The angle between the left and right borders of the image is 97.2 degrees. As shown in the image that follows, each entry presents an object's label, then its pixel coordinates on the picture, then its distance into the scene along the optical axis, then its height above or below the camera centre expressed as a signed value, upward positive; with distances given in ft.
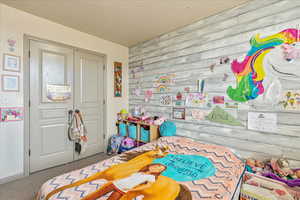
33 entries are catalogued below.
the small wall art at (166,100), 8.47 -0.10
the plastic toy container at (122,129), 10.05 -2.40
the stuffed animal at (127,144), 9.34 -3.25
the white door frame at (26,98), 7.00 -0.03
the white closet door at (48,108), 7.32 -0.62
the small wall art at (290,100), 4.70 -0.02
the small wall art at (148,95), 9.69 +0.25
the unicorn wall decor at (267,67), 4.82 +1.27
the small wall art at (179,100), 7.84 -0.08
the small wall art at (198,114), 6.93 -0.81
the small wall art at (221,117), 6.04 -0.88
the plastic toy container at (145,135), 8.50 -2.41
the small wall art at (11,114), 6.39 -0.82
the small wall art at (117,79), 10.69 +1.56
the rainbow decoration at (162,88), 8.71 +0.70
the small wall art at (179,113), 7.78 -0.88
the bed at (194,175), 3.52 -2.51
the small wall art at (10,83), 6.39 +0.71
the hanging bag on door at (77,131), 8.46 -2.14
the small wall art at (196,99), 6.97 -0.02
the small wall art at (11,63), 6.41 +1.71
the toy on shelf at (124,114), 10.56 -1.28
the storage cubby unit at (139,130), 8.40 -2.23
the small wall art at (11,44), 6.54 +2.64
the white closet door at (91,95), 8.91 +0.21
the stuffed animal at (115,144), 9.60 -3.34
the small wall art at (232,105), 5.97 -0.27
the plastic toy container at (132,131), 9.36 -2.38
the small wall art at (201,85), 7.00 +0.71
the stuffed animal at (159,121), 8.39 -1.44
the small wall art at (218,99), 6.36 -0.01
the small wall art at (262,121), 5.14 -0.90
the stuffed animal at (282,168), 4.50 -2.41
